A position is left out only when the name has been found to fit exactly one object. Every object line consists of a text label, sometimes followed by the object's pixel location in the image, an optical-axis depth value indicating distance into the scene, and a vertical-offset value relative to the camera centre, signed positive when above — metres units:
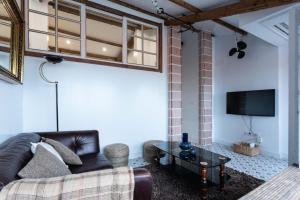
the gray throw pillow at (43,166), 1.22 -0.47
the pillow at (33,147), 1.65 -0.42
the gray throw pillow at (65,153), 2.13 -0.61
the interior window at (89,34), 2.93 +1.18
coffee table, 2.27 -0.78
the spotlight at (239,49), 4.11 +1.12
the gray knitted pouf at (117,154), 3.04 -0.89
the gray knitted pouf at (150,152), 3.48 -0.97
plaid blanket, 0.89 -0.44
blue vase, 2.79 -0.66
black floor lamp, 2.62 +0.44
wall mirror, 1.77 +0.63
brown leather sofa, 1.08 -0.47
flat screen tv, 3.83 -0.07
